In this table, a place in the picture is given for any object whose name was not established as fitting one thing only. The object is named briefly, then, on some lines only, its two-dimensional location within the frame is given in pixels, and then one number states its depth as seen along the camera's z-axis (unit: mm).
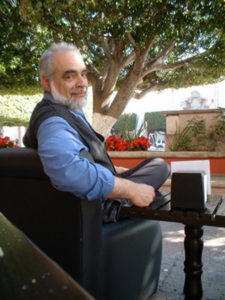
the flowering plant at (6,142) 7270
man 1362
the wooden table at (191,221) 1332
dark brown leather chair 1347
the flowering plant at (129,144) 6931
